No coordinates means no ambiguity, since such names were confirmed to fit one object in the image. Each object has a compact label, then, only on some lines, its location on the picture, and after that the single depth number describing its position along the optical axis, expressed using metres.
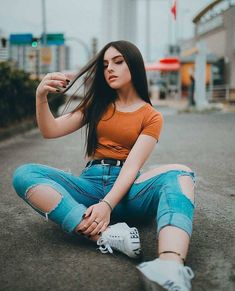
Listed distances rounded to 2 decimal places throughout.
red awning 28.00
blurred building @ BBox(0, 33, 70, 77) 19.40
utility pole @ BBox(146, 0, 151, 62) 30.86
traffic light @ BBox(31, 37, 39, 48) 19.17
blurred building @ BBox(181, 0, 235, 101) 29.81
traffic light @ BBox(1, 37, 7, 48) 19.47
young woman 2.27
